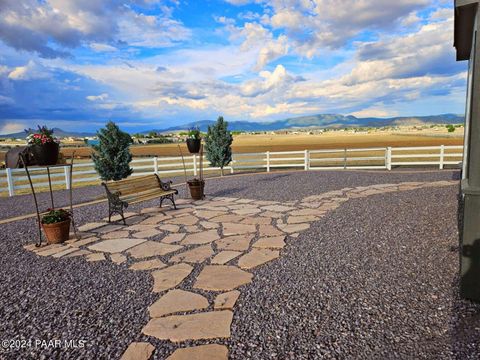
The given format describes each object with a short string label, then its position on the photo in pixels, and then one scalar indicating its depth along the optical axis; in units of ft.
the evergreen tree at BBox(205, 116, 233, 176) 40.78
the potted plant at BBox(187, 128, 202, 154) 24.38
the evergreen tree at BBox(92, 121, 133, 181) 30.53
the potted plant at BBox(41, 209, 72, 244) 14.69
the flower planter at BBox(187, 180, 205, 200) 24.79
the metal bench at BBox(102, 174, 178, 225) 17.84
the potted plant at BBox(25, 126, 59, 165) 14.30
